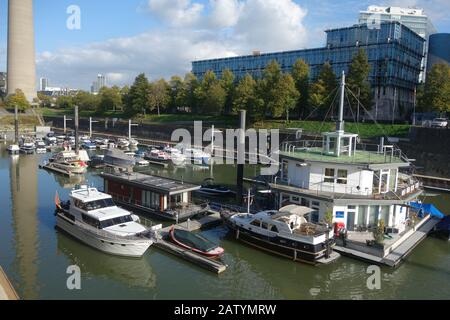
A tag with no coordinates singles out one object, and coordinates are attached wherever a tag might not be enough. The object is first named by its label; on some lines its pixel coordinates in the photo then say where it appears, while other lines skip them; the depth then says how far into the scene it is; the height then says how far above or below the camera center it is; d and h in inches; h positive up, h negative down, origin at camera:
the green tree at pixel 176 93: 3870.8 +258.1
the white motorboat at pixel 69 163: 1899.6 -245.0
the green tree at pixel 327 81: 2664.9 +291.3
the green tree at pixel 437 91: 2245.3 +214.0
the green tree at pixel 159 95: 3959.2 +230.1
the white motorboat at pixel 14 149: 2504.9 -236.8
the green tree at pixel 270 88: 2733.8 +236.5
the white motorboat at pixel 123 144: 2896.2 -207.8
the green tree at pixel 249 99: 2834.6 +161.9
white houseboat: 941.8 -171.5
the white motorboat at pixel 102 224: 858.1 -258.8
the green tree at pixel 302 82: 2915.8 +304.7
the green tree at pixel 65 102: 5544.3 +177.4
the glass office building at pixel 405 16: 4805.6 +1371.2
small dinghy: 848.1 -281.0
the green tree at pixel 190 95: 3737.7 +226.8
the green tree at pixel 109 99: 4564.5 +195.8
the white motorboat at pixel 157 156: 2273.7 -226.8
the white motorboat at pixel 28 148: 2554.1 -231.4
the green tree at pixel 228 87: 3385.8 +288.6
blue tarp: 1152.8 -244.9
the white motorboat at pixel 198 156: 2257.6 -220.4
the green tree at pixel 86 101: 4974.2 +181.6
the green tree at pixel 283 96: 2714.1 +176.7
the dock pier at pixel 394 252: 840.9 -285.9
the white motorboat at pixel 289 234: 834.8 -251.4
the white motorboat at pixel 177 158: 2257.6 -231.4
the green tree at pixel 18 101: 4783.5 +138.1
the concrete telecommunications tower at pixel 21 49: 5025.1 +852.6
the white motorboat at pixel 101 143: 2951.8 -215.2
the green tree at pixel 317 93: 2612.9 +203.0
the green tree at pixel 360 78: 2532.0 +300.5
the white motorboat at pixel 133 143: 2985.2 -209.3
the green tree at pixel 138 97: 4025.6 +203.7
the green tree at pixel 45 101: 6246.1 +207.6
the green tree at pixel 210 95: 3294.8 +205.0
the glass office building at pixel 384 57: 3068.4 +577.4
